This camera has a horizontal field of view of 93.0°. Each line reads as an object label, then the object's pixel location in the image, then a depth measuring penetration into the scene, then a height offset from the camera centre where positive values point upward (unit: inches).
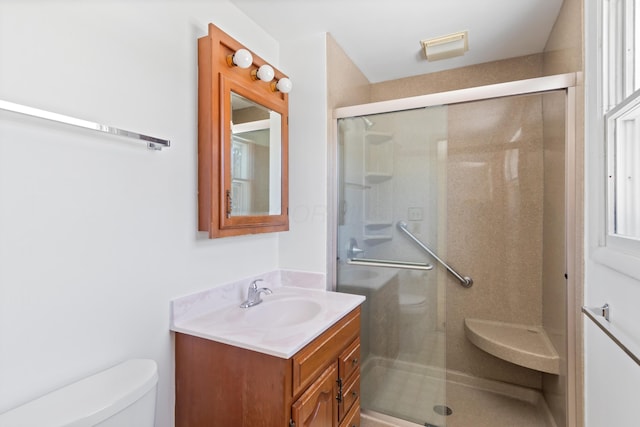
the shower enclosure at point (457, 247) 67.4 -9.0
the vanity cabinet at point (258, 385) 40.2 -25.2
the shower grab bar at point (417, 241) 70.7 -7.0
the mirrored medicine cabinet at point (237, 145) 51.4 +12.6
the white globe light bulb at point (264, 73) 58.9 +26.8
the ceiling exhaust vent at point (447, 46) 73.7 +41.7
